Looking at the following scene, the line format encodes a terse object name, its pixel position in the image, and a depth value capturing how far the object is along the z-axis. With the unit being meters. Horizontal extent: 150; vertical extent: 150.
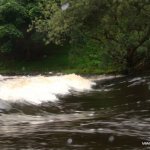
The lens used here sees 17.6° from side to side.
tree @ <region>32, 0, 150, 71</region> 32.69
